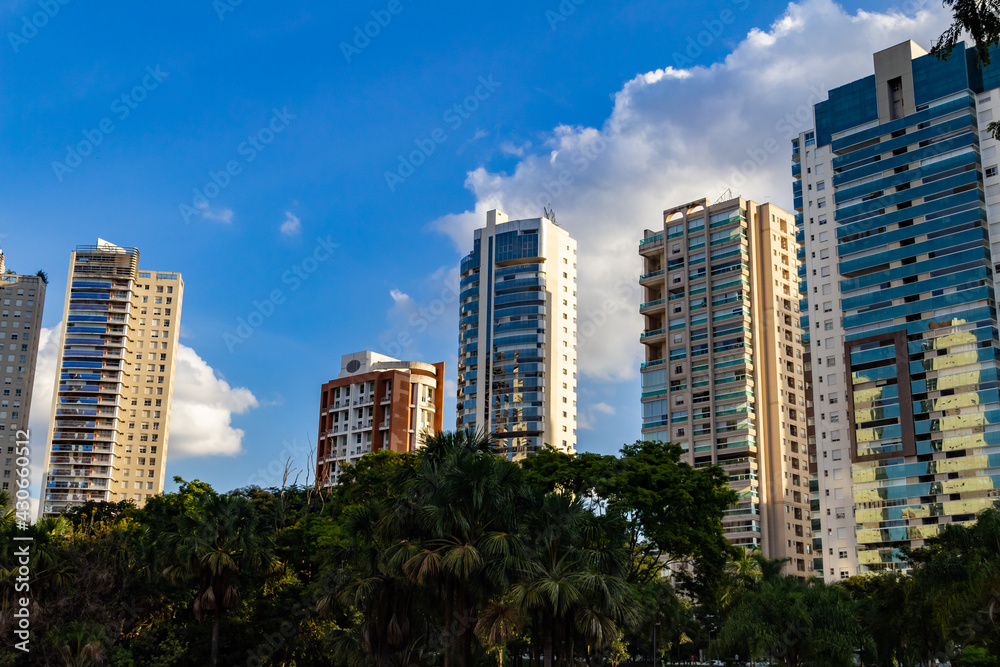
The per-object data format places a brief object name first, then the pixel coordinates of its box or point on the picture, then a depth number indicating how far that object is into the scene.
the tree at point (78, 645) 38.53
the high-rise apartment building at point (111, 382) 157.00
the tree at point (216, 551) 44.16
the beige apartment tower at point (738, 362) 120.62
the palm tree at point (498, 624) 29.77
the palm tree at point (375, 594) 34.31
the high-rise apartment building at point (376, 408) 140.62
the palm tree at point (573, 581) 30.62
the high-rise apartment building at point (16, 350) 167.38
